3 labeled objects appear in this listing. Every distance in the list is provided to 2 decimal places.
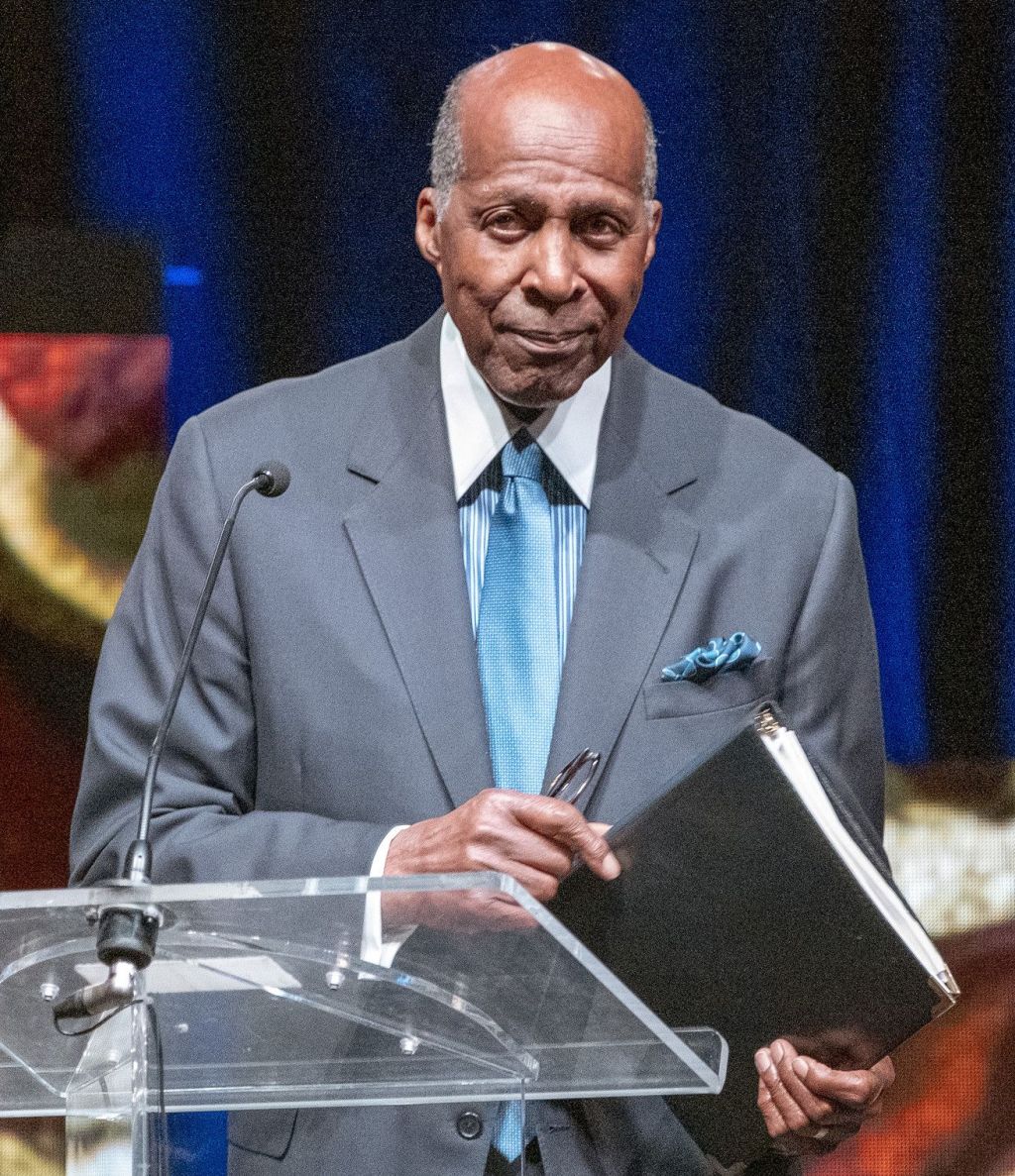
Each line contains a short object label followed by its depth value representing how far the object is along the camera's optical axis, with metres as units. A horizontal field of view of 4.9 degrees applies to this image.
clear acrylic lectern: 7.36
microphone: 7.33
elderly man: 7.77
